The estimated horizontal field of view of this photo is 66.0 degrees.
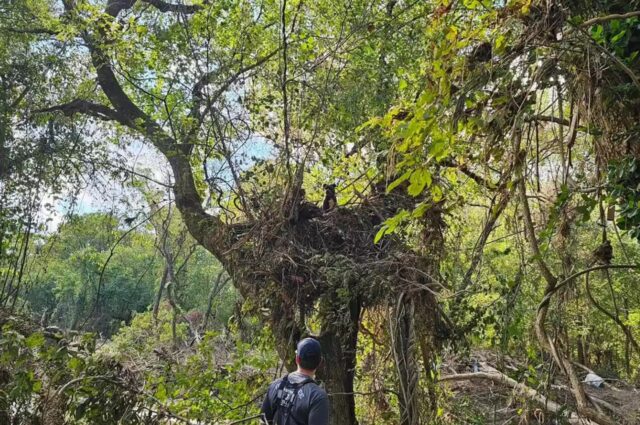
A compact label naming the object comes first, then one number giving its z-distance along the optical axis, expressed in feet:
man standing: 9.53
